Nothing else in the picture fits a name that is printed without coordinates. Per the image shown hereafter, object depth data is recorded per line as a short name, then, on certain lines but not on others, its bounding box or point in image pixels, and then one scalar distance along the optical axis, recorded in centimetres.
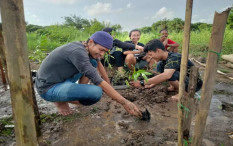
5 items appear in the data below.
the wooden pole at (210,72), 106
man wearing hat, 193
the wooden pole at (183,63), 115
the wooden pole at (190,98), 129
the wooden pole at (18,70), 93
